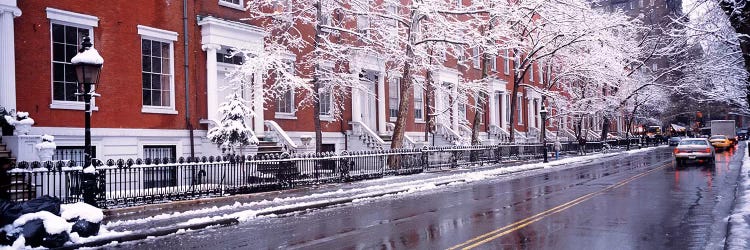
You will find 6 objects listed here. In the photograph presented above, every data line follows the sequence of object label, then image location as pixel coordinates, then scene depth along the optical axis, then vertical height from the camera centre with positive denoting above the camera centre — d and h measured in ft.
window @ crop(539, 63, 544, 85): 175.26 +18.11
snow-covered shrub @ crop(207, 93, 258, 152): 64.27 +1.08
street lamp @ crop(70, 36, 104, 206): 38.50 +4.03
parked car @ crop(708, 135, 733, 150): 176.65 -4.04
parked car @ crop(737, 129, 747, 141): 315.58 -3.74
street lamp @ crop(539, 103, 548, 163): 116.35 +2.06
